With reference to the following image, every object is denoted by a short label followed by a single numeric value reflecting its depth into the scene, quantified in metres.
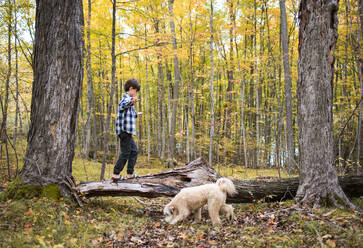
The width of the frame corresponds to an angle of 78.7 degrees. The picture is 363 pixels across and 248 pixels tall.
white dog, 4.14
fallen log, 4.58
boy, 5.08
